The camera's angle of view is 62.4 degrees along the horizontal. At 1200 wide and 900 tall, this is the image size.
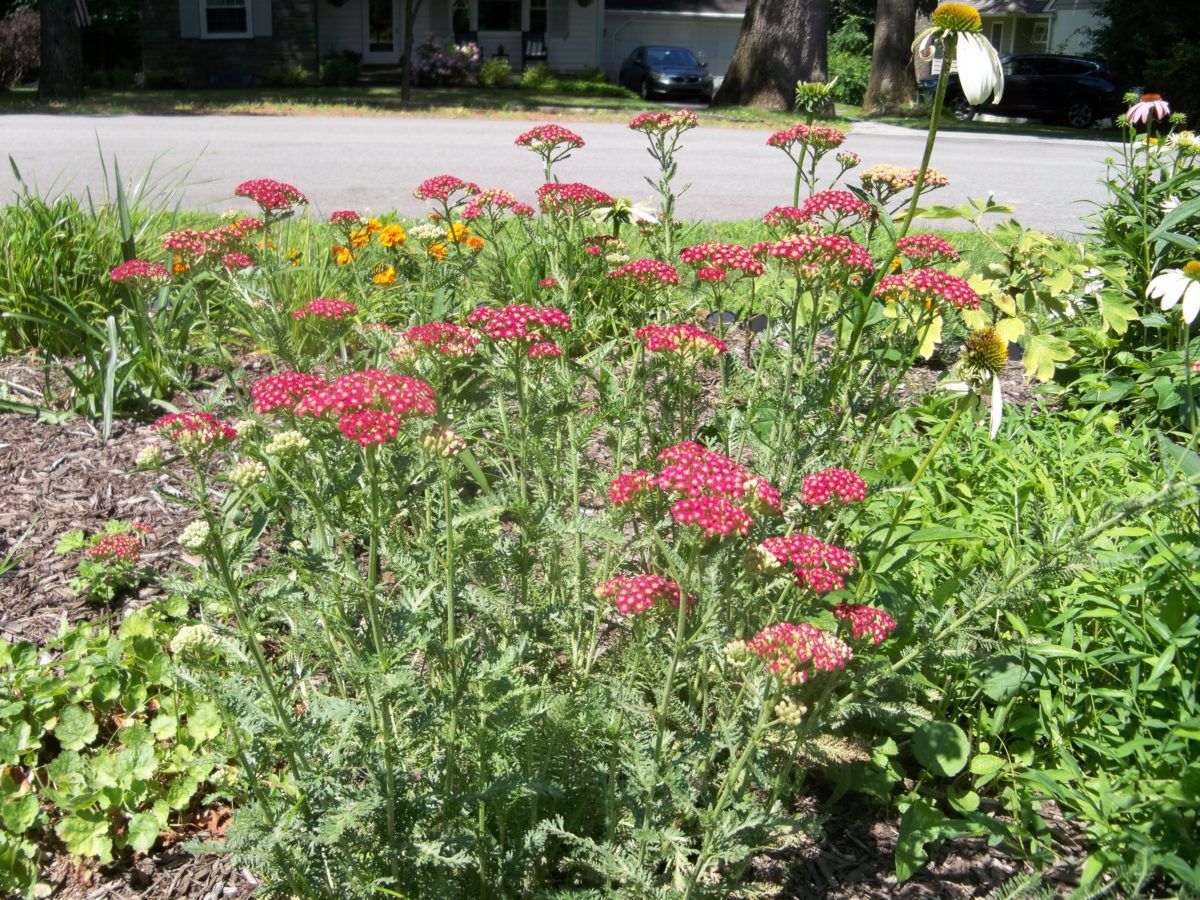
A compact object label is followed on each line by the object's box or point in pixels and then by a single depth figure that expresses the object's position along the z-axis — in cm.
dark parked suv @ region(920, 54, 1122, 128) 2361
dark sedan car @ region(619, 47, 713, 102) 2706
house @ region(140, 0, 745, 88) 2692
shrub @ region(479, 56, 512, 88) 2789
